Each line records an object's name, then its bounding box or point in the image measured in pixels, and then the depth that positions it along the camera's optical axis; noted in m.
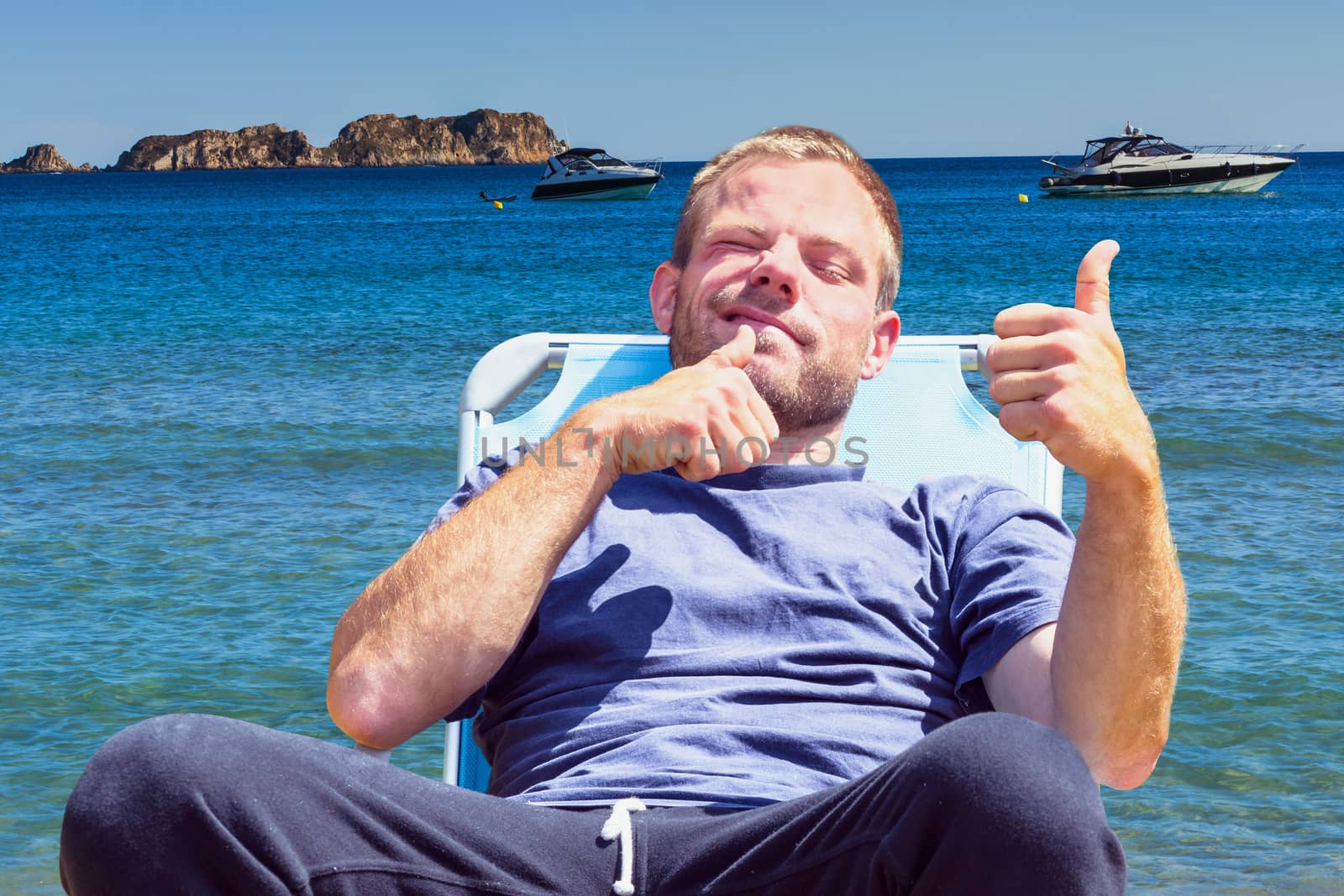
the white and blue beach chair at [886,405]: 3.13
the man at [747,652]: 1.49
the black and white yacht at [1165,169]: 51.31
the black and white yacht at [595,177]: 58.12
